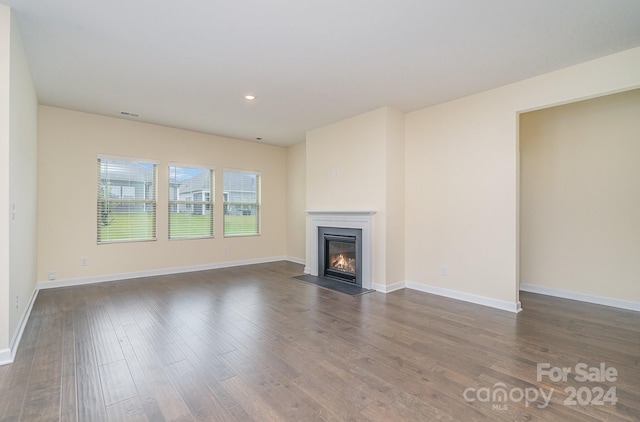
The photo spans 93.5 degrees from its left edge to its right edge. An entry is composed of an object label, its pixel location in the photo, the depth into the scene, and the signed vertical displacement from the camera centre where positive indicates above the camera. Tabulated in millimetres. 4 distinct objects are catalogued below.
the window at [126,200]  5145 +218
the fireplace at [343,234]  4699 -431
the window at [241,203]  6594 +209
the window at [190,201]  5871 +210
